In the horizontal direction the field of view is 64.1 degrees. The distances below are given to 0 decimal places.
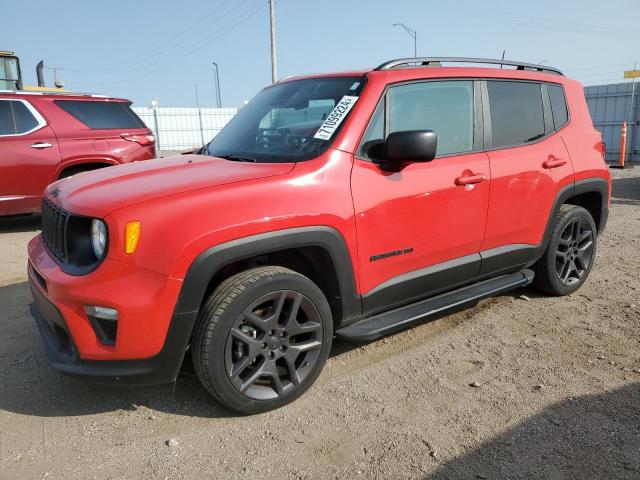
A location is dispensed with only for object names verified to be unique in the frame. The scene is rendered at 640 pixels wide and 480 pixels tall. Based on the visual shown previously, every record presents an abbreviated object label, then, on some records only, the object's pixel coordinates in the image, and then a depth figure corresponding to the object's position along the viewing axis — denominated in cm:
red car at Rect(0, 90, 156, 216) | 692
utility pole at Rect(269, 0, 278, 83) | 2445
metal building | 1545
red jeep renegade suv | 241
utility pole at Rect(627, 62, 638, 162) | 1534
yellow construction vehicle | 1095
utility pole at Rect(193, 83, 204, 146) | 2567
